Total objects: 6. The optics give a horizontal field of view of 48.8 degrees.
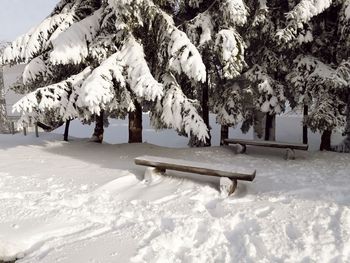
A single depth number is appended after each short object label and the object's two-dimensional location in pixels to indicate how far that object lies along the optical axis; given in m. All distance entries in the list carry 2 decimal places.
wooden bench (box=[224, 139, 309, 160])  10.34
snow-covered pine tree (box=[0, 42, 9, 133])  27.66
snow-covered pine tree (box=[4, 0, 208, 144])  8.91
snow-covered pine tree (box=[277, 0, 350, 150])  10.65
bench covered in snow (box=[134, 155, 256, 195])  6.62
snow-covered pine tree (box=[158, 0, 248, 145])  9.87
